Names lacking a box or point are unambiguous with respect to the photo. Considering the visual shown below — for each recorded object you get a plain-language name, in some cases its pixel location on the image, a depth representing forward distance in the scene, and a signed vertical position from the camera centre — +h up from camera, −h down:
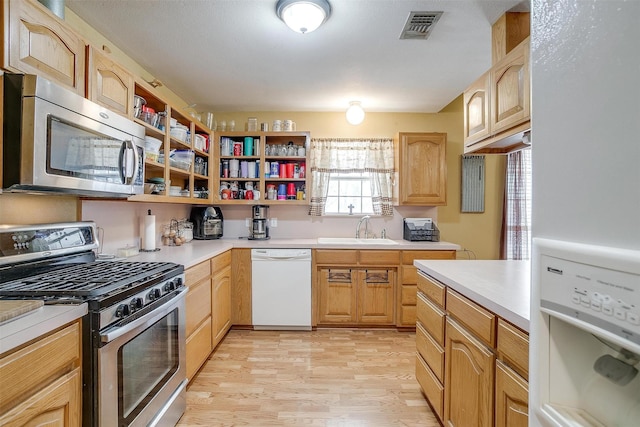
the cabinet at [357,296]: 3.06 -0.83
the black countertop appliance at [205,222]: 3.27 -0.09
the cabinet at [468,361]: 1.00 -0.62
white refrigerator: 0.44 +0.01
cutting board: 0.88 -0.29
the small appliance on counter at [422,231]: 3.30 -0.18
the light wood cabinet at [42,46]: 1.16 +0.71
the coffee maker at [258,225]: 3.41 -0.13
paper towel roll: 2.38 -0.15
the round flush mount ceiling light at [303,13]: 1.69 +1.16
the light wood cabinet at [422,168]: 3.28 +0.51
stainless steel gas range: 1.10 -0.42
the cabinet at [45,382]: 0.81 -0.51
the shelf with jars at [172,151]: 2.05 +0.52
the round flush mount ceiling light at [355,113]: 3.19 +1.08
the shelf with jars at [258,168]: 3.35 +0.52
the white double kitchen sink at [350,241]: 3.10 -0.29
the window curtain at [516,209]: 3.56 +0.08
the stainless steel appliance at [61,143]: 1.14 +0.30
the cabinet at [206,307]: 2.01 -0.73
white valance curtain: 3.56 +0.60
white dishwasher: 3.01 -0.75
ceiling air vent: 1.84 +1.22
